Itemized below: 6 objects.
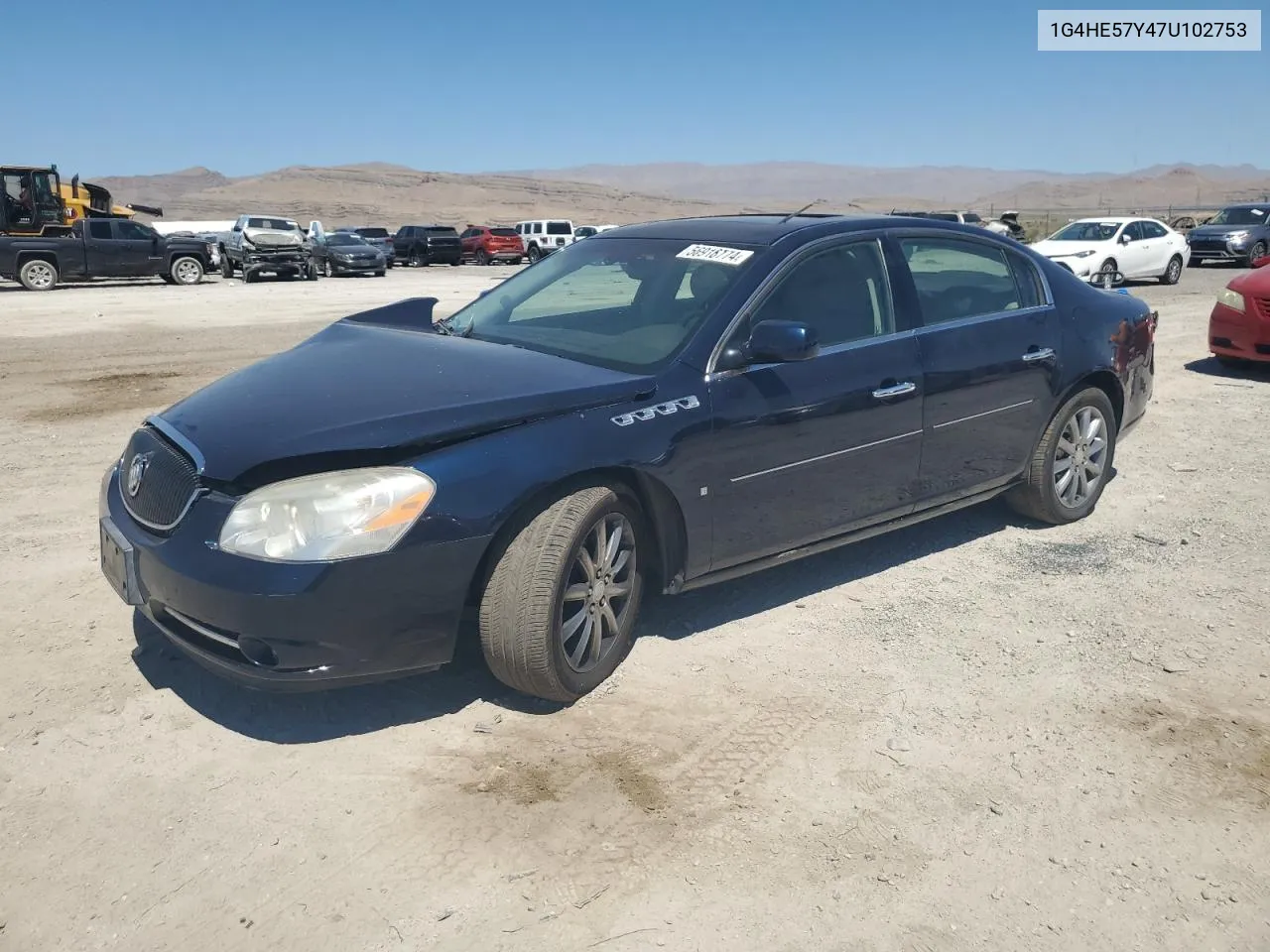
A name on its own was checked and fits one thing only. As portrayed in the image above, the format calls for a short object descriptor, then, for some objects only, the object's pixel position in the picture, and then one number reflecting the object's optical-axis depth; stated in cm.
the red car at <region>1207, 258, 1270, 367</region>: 976
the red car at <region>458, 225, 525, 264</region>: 3938
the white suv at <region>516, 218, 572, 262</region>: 4031
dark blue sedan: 321
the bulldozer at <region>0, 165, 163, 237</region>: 2583
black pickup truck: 2345
